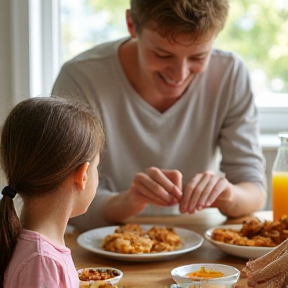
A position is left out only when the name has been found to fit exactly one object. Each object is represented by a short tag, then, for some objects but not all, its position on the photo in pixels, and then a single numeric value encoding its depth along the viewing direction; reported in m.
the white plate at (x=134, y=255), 1.42
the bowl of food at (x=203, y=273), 1.22
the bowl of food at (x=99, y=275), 1.25
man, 1.80
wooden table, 1.34
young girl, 1.11
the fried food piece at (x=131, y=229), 1.56
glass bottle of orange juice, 1.72
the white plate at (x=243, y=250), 1.43
